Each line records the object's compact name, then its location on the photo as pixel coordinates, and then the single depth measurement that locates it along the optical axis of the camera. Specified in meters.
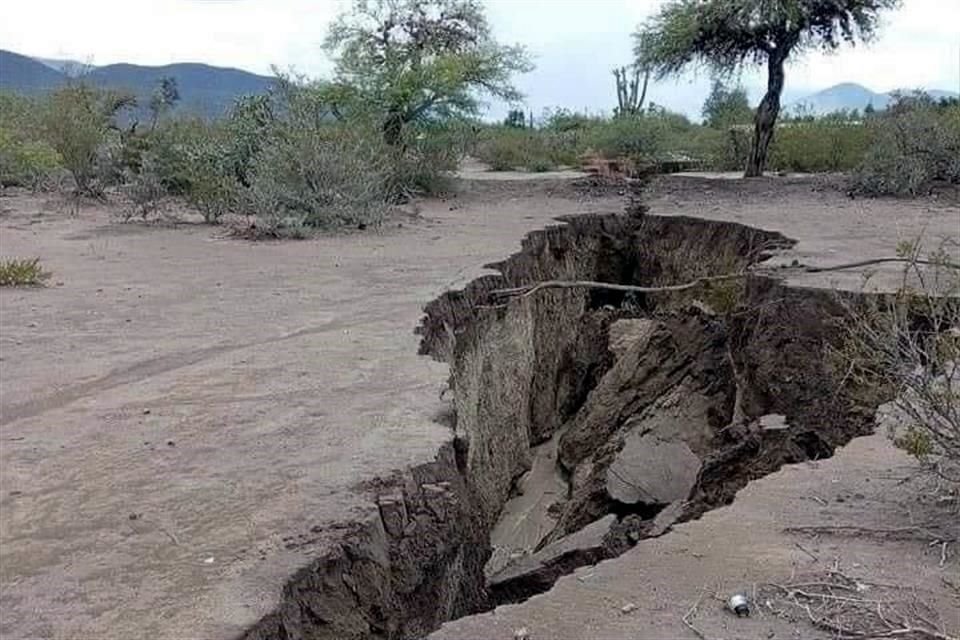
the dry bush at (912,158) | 19.02
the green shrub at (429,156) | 21.15
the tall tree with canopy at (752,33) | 20.09
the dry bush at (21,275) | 10.02
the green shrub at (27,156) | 19.47
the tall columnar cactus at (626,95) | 42.19
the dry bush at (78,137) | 19.03
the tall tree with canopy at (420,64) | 22.03
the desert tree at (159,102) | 25.98
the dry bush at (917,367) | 4.29
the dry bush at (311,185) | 15.19
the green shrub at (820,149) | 25.05
